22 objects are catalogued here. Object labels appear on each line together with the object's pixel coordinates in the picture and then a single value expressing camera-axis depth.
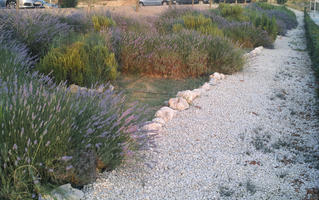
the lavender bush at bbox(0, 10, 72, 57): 6.80
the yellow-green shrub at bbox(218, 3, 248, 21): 14.24
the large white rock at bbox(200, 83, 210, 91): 6.66
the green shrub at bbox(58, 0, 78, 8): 23.22
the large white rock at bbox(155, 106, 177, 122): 5.06
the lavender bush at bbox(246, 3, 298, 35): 17.36
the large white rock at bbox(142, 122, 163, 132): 4.42
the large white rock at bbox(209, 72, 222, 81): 7.43
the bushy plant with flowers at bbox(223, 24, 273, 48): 11.61
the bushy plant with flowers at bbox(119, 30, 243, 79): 7.39
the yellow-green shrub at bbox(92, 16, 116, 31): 8.91
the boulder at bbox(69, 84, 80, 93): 5.57
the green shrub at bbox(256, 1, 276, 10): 23.84
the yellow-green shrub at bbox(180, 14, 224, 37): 9.61
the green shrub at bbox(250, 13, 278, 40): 13.48
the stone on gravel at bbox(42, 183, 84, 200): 2.71
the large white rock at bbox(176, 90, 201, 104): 5.92
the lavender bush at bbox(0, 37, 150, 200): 2.72
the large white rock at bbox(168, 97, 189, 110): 5.52
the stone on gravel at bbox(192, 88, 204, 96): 6.33
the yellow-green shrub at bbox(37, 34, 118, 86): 5.84
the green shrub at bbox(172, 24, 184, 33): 9.79
